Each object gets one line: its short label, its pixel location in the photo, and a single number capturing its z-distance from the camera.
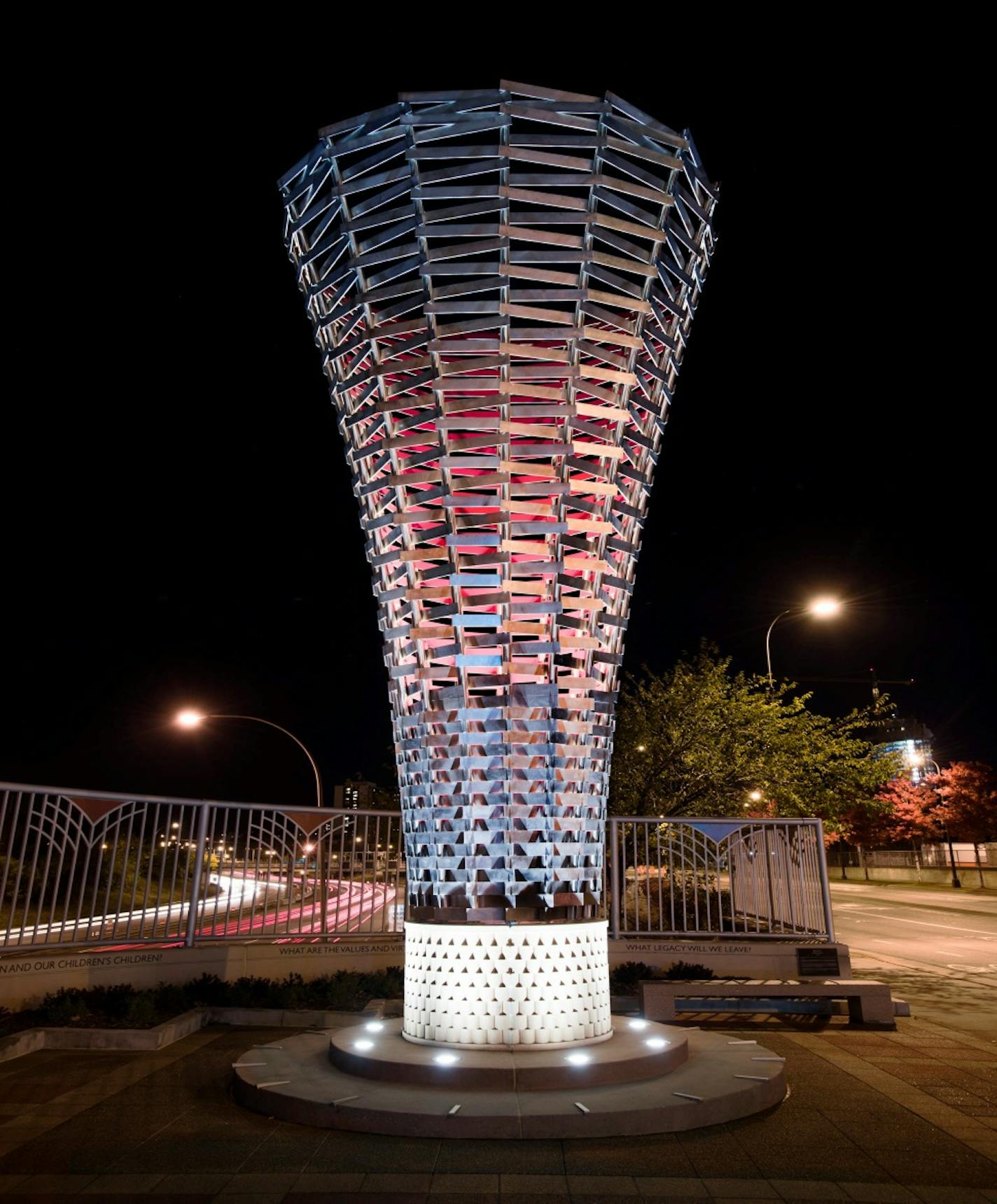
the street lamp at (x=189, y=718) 19.27
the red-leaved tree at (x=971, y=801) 51.91
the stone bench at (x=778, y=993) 8.83
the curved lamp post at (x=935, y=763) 44.97
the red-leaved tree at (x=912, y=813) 57.81
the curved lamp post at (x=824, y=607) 17.80
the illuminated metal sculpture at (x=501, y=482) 6.42
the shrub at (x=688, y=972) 9.98
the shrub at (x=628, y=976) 9.88
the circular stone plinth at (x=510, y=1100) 5.16
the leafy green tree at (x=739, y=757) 18.39
